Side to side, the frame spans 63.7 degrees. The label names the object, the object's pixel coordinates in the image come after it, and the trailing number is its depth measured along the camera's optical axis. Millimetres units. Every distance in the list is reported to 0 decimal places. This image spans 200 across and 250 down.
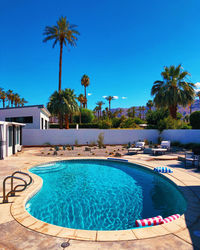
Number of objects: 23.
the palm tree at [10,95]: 59419
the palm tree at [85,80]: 56950
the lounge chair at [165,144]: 17869
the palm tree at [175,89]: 22609
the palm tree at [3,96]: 55438
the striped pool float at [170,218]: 4759
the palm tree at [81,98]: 57594
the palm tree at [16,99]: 62472
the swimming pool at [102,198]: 5543
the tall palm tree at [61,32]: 29750
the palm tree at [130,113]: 89312
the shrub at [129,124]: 31391
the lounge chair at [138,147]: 16969
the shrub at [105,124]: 27781
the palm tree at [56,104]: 25859
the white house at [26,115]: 24469
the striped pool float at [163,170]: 9429
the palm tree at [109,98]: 82375
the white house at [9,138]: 13367
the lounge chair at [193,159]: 10617
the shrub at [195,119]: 22317
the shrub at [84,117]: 48625
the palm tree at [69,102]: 26047
